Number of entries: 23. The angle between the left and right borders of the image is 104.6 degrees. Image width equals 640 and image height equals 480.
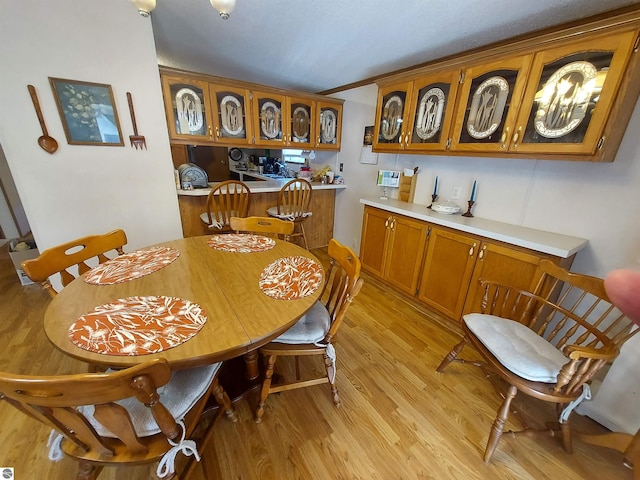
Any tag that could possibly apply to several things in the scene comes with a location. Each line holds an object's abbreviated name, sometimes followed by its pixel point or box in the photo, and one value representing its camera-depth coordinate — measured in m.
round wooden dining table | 0.78
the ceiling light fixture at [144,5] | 1.13
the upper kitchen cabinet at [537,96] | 1.26
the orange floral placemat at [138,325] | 0.79
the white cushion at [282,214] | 2.80
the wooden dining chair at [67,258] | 1.11
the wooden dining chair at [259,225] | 1.87
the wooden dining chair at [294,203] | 2.74
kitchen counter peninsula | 2.55
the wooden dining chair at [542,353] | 1.03
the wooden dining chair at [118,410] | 0.57
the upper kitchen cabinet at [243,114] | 2.32
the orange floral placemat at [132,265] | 1.15
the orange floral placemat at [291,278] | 1.11
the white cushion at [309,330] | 1.21
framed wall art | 1.76
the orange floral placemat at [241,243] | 1.55
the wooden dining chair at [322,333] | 1.19
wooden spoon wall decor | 1.67
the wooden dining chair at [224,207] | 2.33
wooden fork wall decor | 1.95
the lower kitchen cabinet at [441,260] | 1.65
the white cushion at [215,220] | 2.37
